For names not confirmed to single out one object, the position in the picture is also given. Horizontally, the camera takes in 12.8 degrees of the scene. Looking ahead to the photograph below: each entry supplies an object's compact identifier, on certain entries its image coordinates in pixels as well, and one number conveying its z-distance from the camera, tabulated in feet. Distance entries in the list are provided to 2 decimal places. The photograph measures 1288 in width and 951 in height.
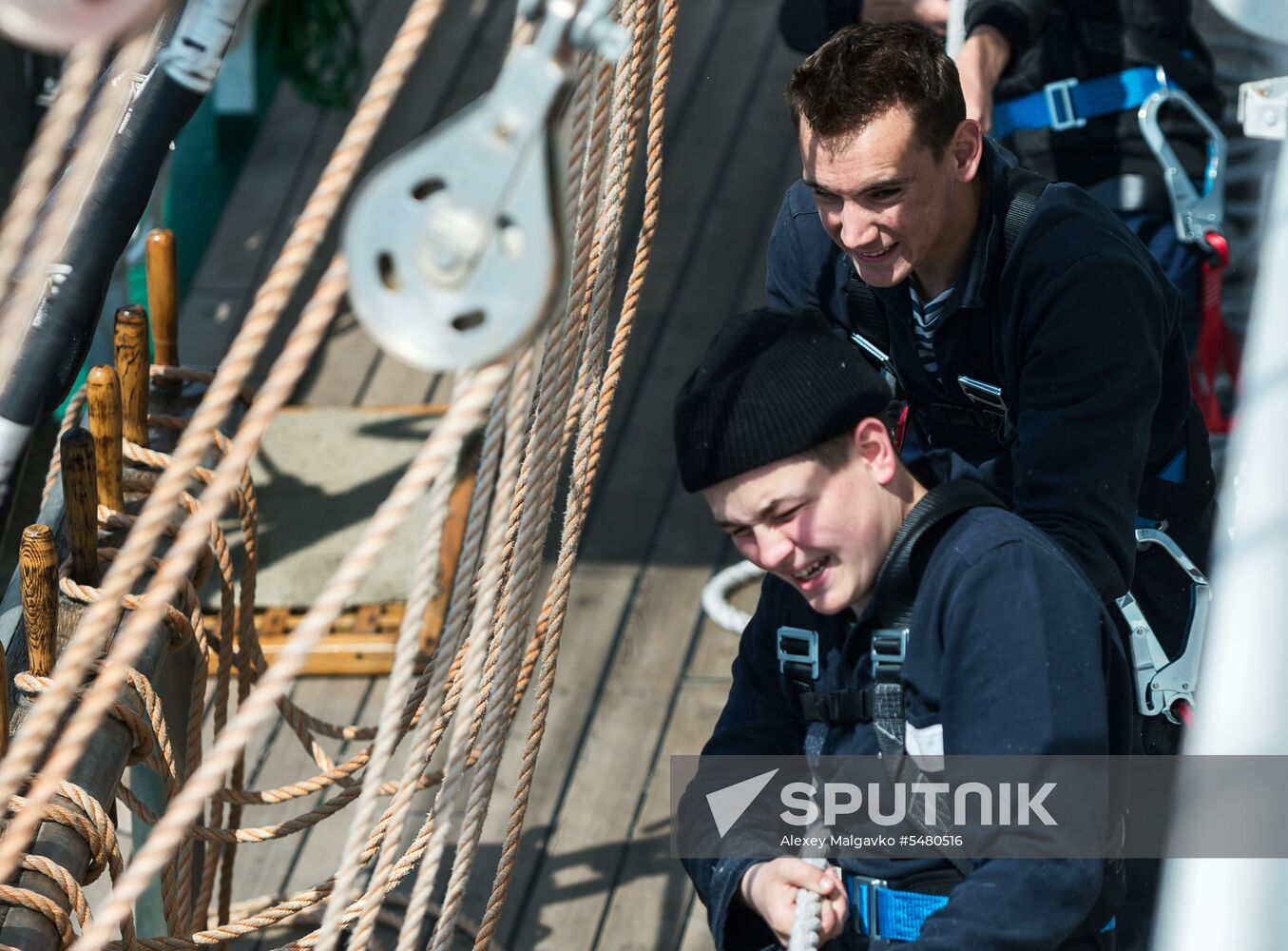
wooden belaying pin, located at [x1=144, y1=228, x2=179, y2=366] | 22.77
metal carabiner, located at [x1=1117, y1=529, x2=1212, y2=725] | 21.28
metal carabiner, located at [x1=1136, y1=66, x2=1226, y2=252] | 23.58
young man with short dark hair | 20.89
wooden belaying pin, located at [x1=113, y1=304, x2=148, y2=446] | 22.29
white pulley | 18.43
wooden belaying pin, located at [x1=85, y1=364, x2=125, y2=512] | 21.59
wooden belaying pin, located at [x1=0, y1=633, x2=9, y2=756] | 20.76
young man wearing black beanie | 19.69
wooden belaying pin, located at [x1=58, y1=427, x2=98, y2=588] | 21.39
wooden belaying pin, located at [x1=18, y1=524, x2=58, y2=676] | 20.87
